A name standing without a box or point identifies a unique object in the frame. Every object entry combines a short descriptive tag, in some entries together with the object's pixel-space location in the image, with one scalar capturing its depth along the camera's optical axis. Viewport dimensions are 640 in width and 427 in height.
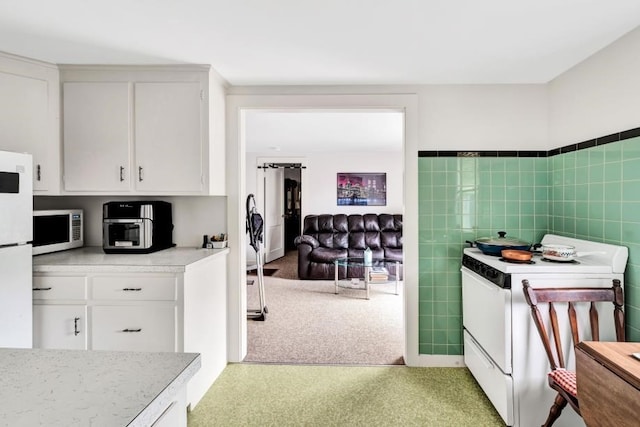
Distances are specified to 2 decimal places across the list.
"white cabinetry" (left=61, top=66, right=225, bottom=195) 2.34
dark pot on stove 2.27
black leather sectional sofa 5.43
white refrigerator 1.71
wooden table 1.11
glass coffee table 4.56
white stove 1.88
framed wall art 6.61
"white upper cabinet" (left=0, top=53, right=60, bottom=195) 2.13
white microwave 2.26
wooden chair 1.76
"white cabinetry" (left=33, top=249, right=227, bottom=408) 1.97
